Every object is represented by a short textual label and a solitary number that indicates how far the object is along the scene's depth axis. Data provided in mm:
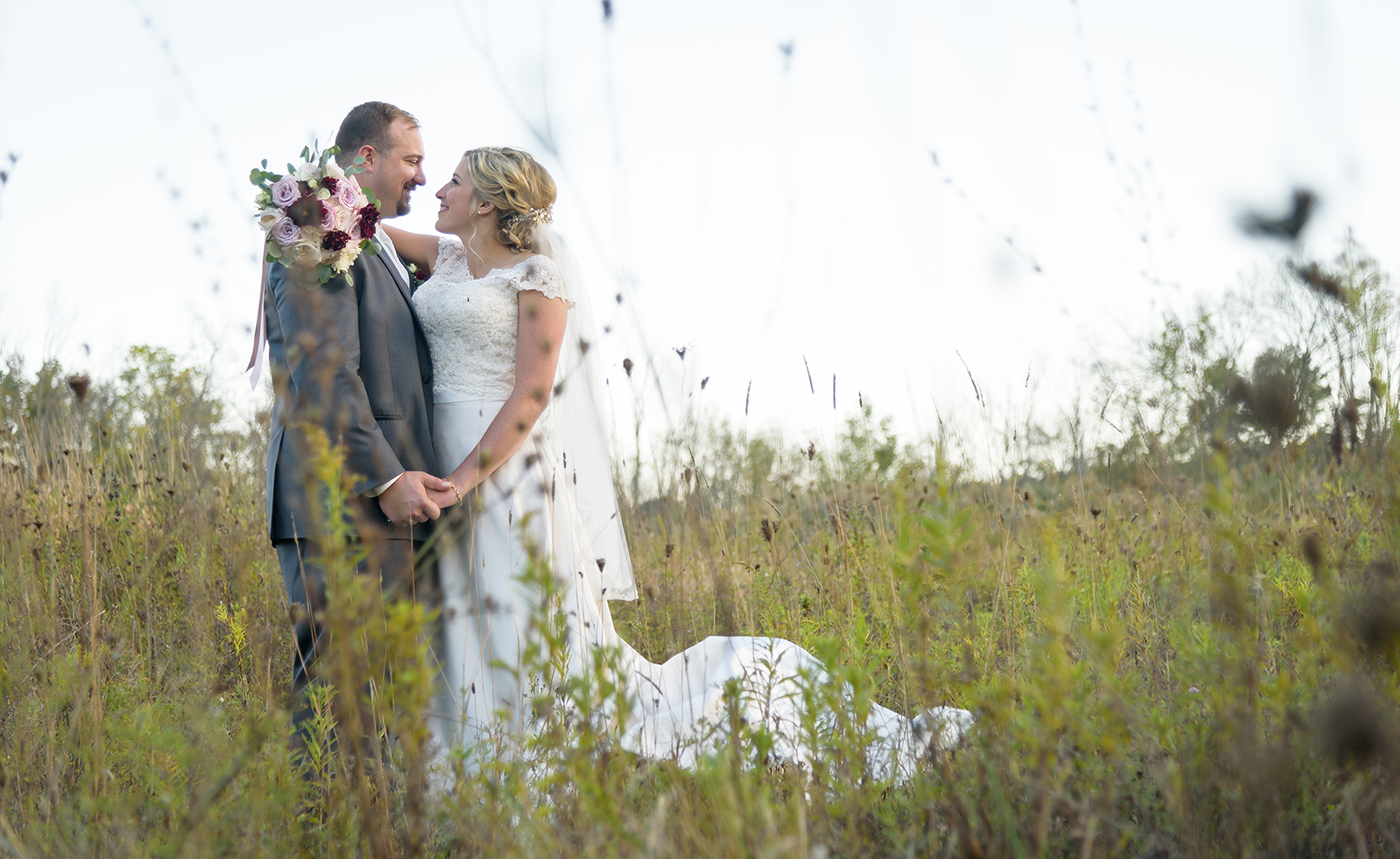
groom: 2963
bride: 3299
